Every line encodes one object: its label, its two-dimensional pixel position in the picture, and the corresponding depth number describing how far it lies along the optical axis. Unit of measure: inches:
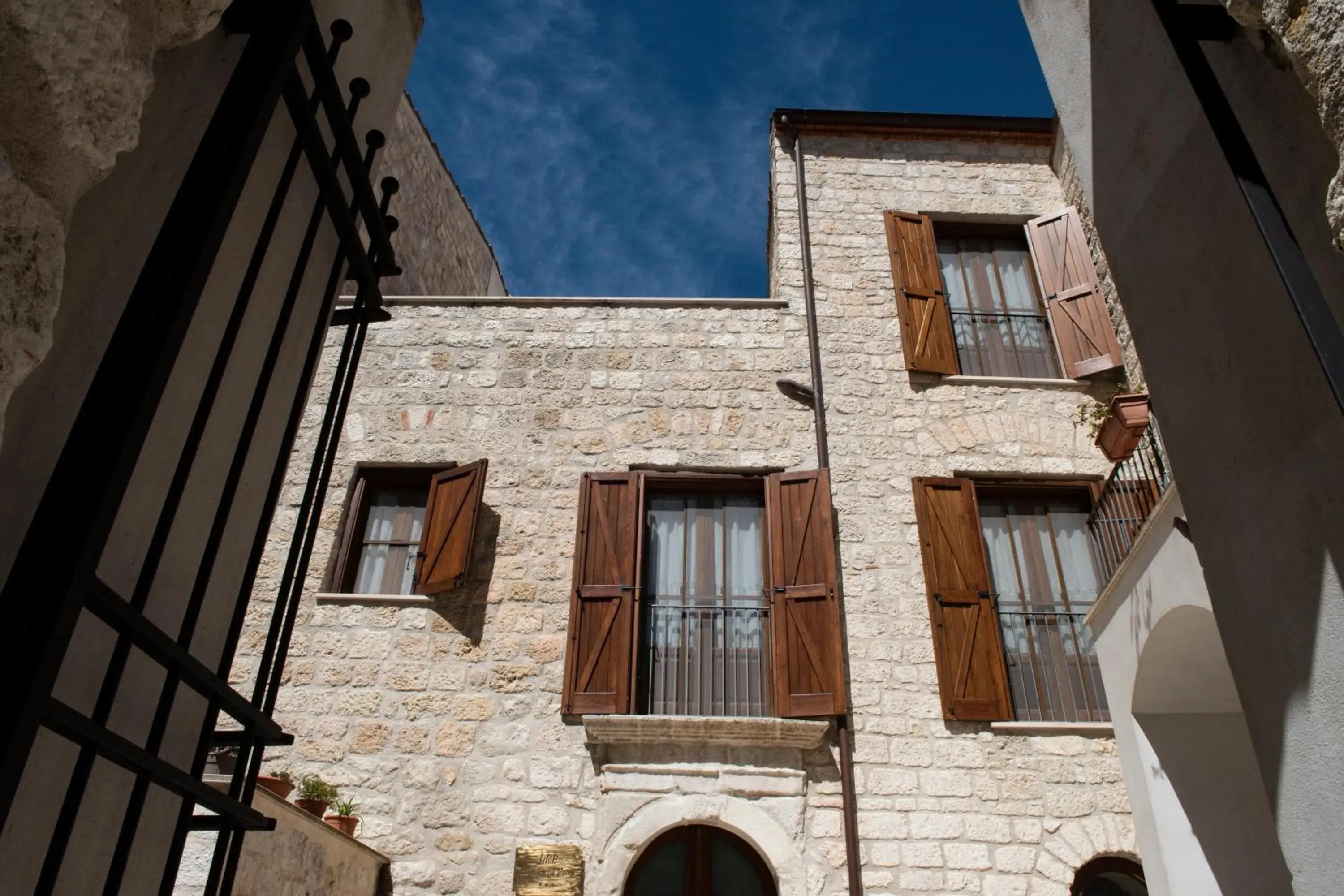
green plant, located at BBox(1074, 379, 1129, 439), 293.7
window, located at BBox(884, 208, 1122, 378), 328.5
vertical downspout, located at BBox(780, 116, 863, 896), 240.5
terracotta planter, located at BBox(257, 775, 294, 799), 197.8
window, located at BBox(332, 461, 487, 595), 282.0
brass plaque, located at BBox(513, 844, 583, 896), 236.5
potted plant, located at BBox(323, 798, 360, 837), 236.8
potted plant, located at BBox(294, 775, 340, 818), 224.7
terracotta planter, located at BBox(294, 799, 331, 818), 223.9
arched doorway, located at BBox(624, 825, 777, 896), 243.3
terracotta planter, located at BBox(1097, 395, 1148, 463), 219.3
